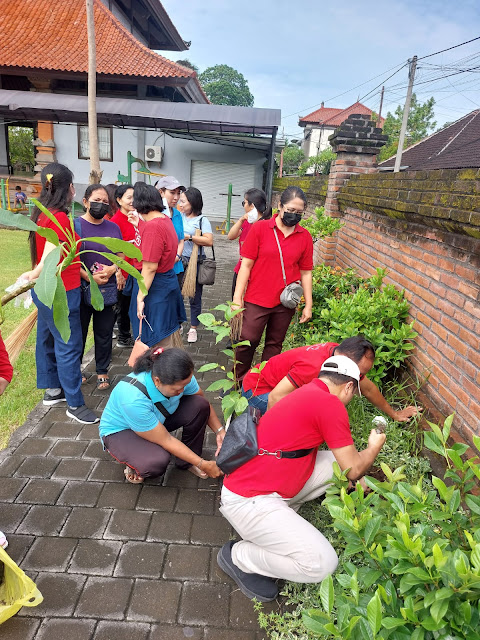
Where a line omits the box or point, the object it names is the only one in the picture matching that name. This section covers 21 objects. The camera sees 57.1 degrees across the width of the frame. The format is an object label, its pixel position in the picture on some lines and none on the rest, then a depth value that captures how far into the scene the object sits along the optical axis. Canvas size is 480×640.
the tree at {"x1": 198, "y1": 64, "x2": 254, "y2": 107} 58.59
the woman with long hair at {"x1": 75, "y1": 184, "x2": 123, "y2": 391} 3.47
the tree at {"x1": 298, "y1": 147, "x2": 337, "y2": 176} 27.70
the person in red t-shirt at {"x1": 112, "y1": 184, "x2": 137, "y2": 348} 4.32
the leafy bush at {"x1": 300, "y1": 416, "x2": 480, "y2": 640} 1.10
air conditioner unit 15.45
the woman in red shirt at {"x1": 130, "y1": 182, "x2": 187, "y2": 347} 3.33
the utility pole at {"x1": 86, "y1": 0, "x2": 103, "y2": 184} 9.40
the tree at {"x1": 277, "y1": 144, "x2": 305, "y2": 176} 39.34
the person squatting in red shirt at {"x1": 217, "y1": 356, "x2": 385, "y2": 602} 1.95
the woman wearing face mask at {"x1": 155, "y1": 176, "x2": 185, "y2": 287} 4.39
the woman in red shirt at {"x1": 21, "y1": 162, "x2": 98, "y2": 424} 3.05
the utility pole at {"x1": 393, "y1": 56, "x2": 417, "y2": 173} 15.24
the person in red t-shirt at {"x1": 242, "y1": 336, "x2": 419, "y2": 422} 2.34
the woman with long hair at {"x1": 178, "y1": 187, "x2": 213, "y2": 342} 4.89
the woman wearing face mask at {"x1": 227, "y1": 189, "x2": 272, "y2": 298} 4.69
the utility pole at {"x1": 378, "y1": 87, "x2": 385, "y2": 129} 37.39
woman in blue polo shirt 2.40
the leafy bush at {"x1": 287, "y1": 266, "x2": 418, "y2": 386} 3.11
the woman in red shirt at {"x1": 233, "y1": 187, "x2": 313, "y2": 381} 3.38
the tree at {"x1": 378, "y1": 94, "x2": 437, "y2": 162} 39.13
